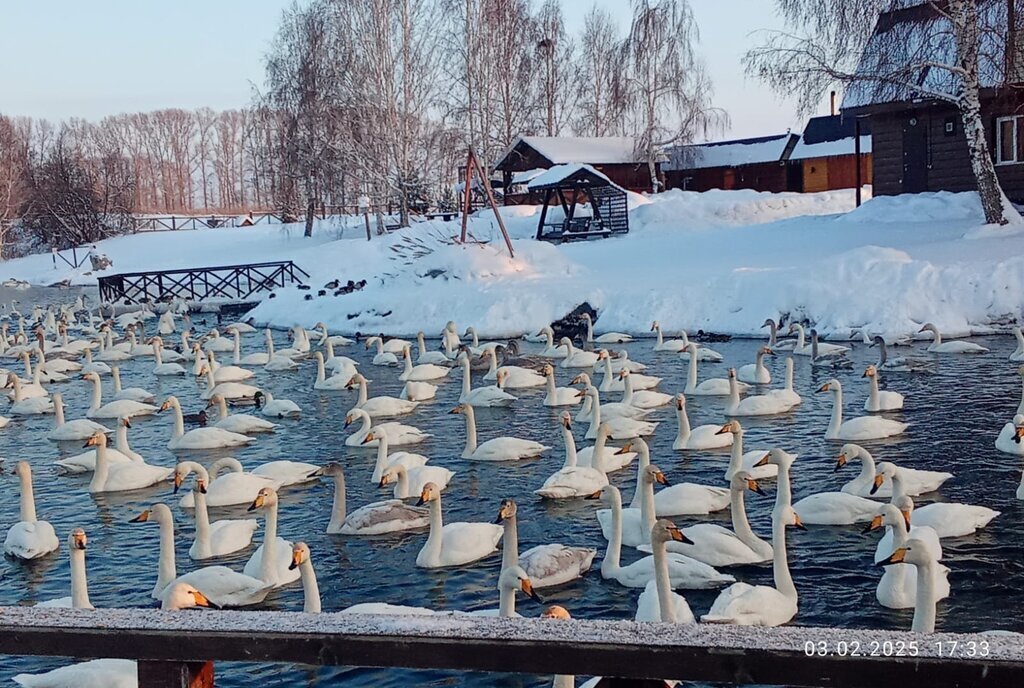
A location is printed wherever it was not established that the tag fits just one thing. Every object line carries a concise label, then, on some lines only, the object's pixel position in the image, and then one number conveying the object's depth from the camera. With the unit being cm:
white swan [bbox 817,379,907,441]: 1281
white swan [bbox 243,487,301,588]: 877
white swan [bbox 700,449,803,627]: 723
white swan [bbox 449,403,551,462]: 1273
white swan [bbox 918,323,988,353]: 1867
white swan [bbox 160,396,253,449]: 1412
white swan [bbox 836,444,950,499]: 1020
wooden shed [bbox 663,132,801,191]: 5144
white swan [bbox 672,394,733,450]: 1264
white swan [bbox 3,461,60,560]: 983
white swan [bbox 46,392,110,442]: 1509
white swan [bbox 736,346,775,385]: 1686
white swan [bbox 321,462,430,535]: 1012
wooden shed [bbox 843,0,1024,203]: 2566
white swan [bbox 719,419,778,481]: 1097
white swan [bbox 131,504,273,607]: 842
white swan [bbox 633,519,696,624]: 697
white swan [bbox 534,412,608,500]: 1087
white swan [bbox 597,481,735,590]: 826
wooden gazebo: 3725
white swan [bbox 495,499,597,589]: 816
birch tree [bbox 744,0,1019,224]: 2502
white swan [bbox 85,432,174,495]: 1205
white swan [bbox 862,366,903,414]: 1441
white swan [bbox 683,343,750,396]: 1609
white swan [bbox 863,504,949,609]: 780
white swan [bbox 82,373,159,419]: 1678
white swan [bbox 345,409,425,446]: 1385
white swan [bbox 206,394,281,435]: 1470
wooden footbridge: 3822
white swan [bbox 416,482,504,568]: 912
